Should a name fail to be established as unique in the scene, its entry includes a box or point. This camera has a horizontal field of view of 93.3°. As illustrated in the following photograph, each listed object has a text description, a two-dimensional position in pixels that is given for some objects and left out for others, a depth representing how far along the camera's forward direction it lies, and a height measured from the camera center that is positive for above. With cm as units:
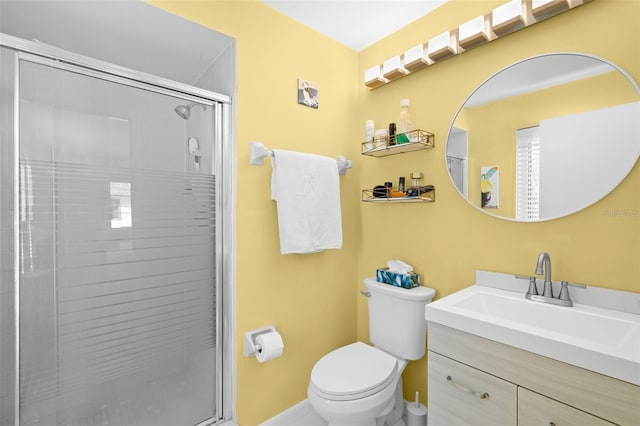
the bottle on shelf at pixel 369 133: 192 +49
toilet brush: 162 -110
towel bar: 160 +30
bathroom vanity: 83 -52
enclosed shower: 109 -15
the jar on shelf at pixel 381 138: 182 +44
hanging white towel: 164 +5
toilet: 131 -77
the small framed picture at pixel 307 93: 186 +73
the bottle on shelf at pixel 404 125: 173 +50
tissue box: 168 -39
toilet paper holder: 159 -71
